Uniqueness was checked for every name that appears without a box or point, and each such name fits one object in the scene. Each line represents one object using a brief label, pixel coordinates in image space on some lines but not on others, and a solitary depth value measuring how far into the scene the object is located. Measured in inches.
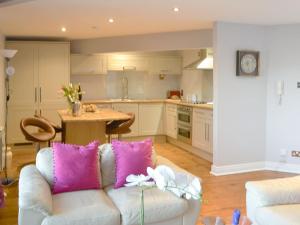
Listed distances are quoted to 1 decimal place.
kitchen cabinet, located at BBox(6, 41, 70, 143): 271.1
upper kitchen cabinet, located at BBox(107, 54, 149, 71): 309.4
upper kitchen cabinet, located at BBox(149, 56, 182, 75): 317.1
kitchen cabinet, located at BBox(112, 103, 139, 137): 299.6
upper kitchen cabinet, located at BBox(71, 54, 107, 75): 294.4
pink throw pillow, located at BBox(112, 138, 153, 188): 124.2
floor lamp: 183.6
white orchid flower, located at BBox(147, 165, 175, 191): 73.1
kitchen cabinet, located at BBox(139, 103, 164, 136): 306.5
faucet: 324.2
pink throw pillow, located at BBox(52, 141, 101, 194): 118.9
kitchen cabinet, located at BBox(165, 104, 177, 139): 291.5
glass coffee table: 78.5
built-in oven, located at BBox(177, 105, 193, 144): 265.3
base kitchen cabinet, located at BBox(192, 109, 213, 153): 236.5
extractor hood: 268.1
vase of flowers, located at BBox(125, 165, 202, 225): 74.3
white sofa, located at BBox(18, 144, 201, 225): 98.7
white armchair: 103.4
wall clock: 206.4
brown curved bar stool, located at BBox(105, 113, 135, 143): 229.3
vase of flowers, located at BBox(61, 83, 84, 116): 217.8
